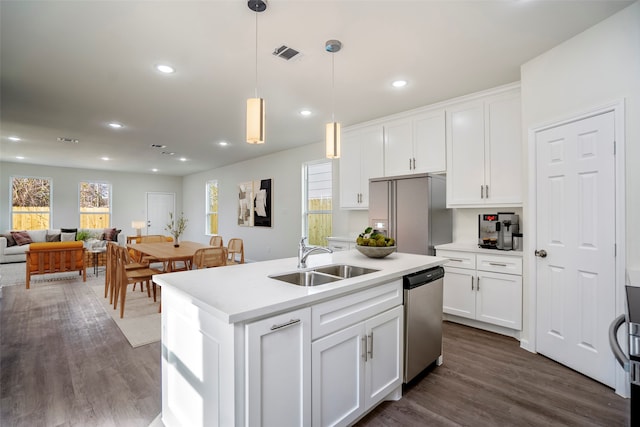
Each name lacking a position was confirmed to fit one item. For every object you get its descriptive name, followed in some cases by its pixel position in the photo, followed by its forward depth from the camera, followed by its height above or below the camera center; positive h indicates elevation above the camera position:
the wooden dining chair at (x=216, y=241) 5.89 -0.52
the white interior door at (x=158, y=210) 10.20 +0.15
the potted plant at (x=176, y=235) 4.94 -0.34
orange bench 5.11 -0.76
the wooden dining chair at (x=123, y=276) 3.61 -0.78
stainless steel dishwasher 2.13 -0.78
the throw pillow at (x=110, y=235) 8.10 -0.55
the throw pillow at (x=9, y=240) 7.18 -0.61
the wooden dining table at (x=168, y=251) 3.83 -0.52
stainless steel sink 2.19 -0.41
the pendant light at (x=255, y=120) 1.83 +0.57
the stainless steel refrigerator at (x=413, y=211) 3.56 +0.05
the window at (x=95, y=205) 9.03 +0.28
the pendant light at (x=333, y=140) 2.28 +0.56
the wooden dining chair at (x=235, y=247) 5.27 -0.58
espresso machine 3.28 -0.16
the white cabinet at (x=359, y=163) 4.39 +0.77
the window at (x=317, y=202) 5.67 +0.25
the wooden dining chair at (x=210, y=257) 3.86 -0.56
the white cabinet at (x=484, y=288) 3.05 -0.78
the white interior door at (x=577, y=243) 2.24 -0.22
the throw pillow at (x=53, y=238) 7.66 -0.60
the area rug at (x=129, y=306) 3.17 -1.23
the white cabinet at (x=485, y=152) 3.20 +0.70
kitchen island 1.23 -0.64
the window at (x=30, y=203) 8.06 +0.30
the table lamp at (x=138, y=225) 6.91 -0.24
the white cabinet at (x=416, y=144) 3.76 +0.92
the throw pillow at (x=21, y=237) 7.33 -0.56
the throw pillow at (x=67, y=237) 7.69 -0.58
